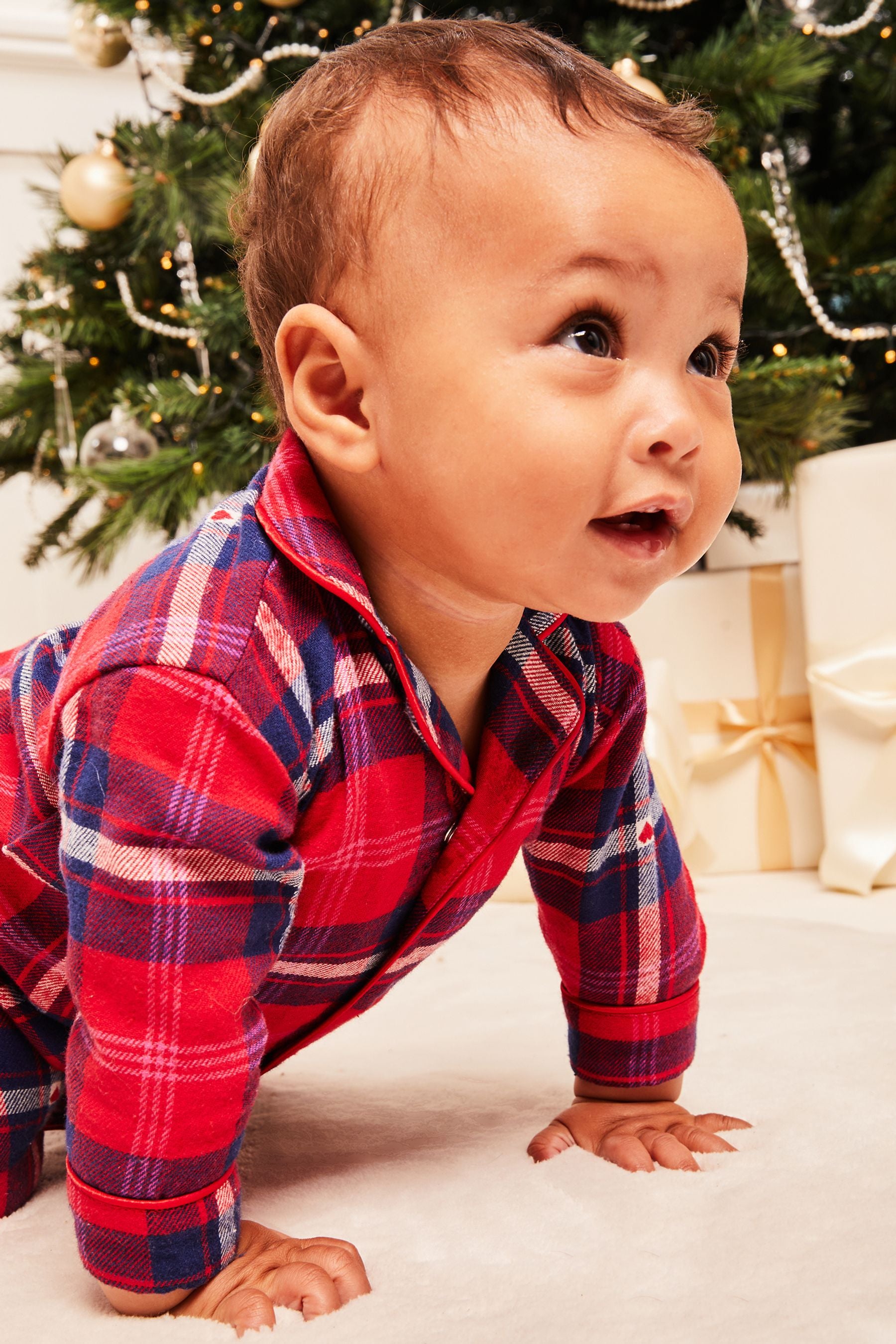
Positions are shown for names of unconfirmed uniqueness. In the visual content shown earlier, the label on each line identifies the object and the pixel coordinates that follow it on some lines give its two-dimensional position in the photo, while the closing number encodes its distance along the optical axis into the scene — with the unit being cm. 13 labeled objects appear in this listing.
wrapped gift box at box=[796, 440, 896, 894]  116
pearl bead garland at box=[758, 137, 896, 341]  113
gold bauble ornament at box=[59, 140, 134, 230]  118
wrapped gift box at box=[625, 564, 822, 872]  126
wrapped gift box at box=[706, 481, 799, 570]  129
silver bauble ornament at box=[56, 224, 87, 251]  132
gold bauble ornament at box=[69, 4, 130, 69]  121
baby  47
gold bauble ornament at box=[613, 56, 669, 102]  96
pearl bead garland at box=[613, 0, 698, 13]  113
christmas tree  113
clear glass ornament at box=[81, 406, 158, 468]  120
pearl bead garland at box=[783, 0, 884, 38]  114
